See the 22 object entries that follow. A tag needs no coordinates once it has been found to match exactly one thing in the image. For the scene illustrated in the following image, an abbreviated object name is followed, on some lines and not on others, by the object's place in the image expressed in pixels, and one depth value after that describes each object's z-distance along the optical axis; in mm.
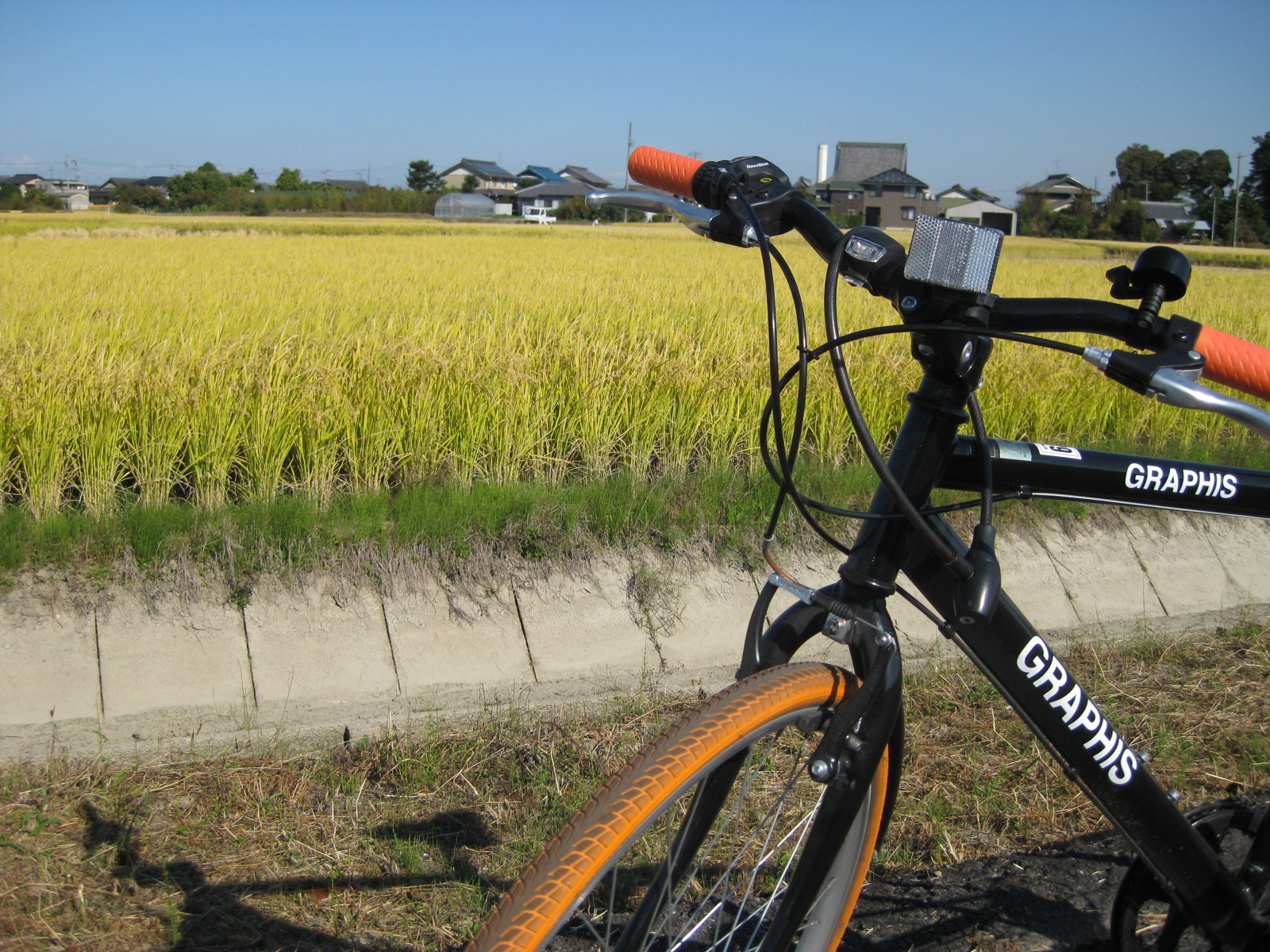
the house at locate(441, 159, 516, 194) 109750
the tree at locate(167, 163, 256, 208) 72938
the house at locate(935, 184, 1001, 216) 74575
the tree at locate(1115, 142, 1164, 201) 78812
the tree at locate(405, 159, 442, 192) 96500
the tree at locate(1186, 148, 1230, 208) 71500
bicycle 1091
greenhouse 65938
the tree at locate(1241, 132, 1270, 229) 59272
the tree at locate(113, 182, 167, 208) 71438
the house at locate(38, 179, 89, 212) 81925
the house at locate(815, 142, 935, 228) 58750
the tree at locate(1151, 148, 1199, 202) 78250
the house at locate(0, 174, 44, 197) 86988
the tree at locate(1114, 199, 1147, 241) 54438
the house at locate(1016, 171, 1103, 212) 79375
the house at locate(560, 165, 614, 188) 91438
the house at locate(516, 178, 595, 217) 81538
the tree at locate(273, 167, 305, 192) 91500
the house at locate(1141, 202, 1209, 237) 64762
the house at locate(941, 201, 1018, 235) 59688
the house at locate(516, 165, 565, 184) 110138
